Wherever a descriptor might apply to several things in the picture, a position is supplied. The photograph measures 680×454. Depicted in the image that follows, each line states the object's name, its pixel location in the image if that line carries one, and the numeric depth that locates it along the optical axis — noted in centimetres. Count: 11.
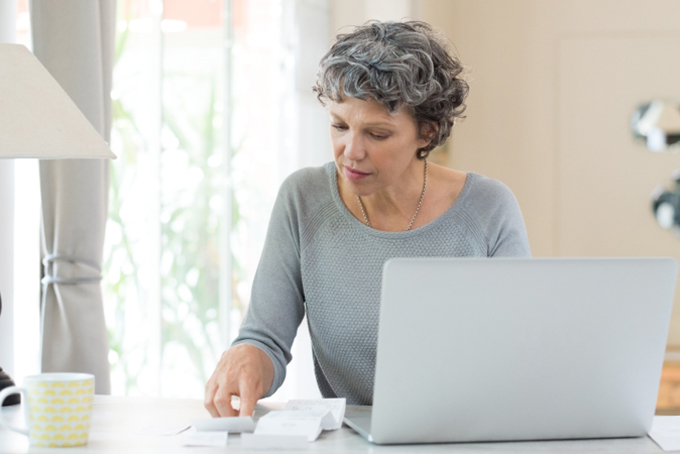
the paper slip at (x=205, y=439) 214
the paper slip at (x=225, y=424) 219
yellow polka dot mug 210
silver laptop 207
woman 256
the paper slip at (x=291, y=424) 216
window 391
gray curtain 279
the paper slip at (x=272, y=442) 211
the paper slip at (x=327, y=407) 223
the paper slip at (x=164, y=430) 221
